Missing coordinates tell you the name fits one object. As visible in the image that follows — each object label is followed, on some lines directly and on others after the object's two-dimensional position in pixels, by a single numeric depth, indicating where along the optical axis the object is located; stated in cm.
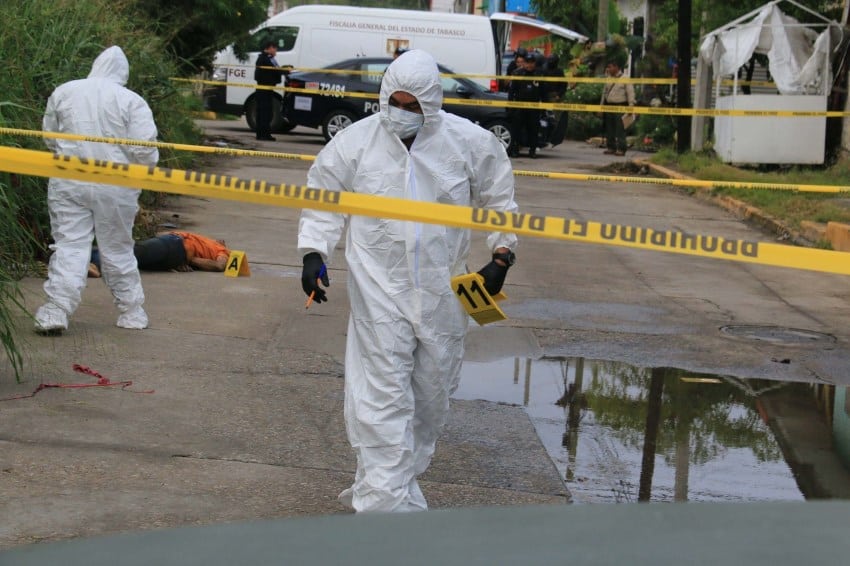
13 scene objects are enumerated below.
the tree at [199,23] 1839
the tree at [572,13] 4081
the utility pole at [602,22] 3247
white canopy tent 1941
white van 2464
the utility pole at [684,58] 2172
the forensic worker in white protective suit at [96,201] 793
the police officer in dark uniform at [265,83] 2309
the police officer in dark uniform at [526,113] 2309
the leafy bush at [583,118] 2998
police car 2256
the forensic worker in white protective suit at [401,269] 482
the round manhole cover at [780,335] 905
